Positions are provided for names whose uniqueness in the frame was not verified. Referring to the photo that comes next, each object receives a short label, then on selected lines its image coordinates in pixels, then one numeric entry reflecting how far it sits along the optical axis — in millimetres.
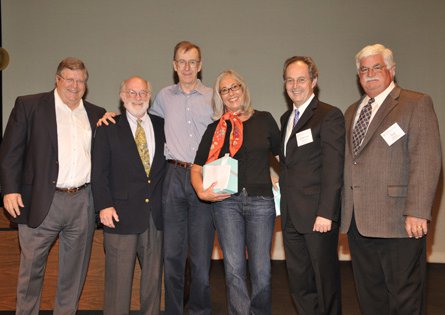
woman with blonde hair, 2992
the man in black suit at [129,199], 3109
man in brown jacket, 2594
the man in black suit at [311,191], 2770
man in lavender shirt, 3260
